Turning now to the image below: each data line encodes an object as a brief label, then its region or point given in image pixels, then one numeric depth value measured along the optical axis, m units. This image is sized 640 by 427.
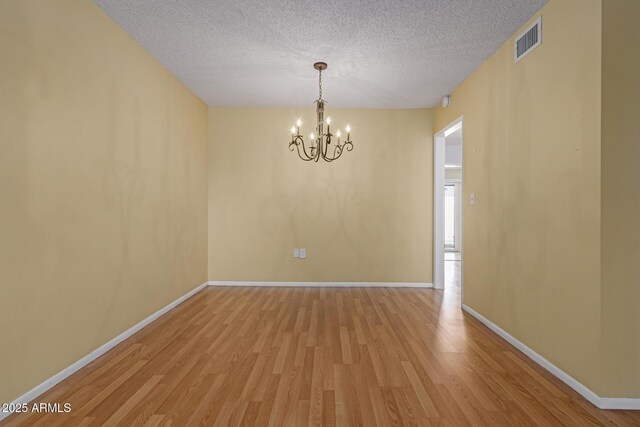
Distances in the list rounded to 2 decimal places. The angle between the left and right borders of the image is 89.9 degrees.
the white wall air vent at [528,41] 2.47
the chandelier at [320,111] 3.28
